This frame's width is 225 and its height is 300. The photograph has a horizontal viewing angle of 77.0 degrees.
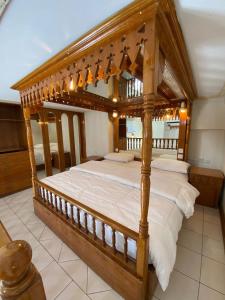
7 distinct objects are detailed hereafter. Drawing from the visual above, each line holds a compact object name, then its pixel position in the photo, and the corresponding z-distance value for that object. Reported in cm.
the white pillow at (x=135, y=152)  389
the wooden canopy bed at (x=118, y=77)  86
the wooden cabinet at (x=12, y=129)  370
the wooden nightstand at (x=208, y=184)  261
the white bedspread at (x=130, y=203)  124
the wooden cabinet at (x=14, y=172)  334
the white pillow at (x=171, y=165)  269
